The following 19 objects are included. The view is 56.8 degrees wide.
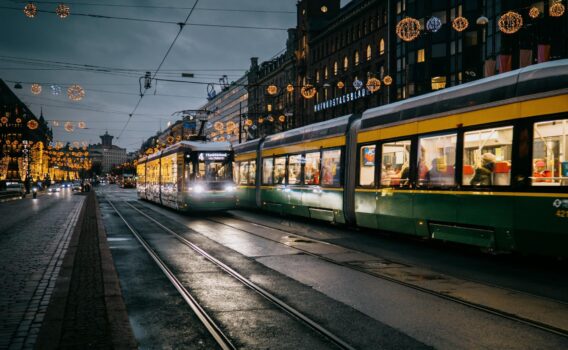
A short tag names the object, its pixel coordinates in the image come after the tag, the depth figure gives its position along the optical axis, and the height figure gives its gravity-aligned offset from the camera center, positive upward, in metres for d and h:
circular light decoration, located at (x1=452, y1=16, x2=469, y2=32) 22.33 +6.74
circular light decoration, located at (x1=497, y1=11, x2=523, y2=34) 19.17 +5.85
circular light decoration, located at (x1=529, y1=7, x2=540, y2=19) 22.75 +7.43
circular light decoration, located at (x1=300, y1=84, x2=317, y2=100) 29.65 +5.06
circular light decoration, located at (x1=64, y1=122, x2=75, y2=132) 38.71 +3.92
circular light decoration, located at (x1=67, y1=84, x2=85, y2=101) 21.78 +3.63
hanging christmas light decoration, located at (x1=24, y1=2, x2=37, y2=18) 16.02 +5.15
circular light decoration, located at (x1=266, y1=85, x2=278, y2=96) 30.39 +5.26
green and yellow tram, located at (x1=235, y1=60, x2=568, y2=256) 8.64 +0.33
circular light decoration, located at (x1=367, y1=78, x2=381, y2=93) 32.12 +5.92
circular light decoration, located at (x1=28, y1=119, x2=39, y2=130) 36.34 +3.86
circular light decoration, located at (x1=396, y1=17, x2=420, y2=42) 20.25 +5.89
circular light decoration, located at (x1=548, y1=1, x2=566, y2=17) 19.30 +6.40
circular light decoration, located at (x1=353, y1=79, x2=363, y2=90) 37.00 +6.83
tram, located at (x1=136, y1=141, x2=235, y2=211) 21.31 +0.14
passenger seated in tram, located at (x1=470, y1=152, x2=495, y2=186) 9.86 +0.16
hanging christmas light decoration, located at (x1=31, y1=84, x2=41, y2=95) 23.86 +4.11
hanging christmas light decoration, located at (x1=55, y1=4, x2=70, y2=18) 16.06 +5.16
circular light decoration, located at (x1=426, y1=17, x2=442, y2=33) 25.89 +7.81
